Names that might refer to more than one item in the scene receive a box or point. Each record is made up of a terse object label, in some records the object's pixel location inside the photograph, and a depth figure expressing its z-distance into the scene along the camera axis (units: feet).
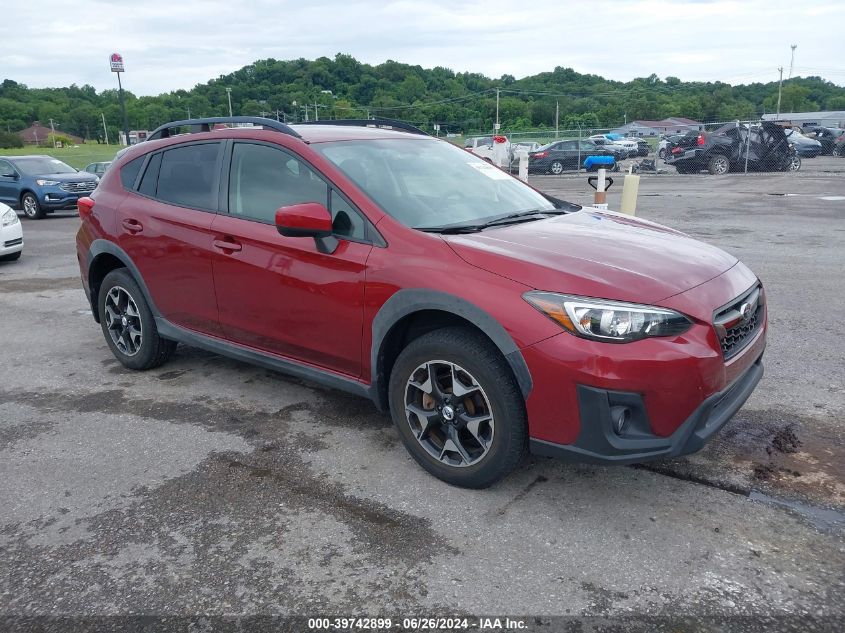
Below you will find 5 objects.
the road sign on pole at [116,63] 117.98
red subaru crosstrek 9.36
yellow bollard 25.99
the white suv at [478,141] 103.97
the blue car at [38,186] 56.08
